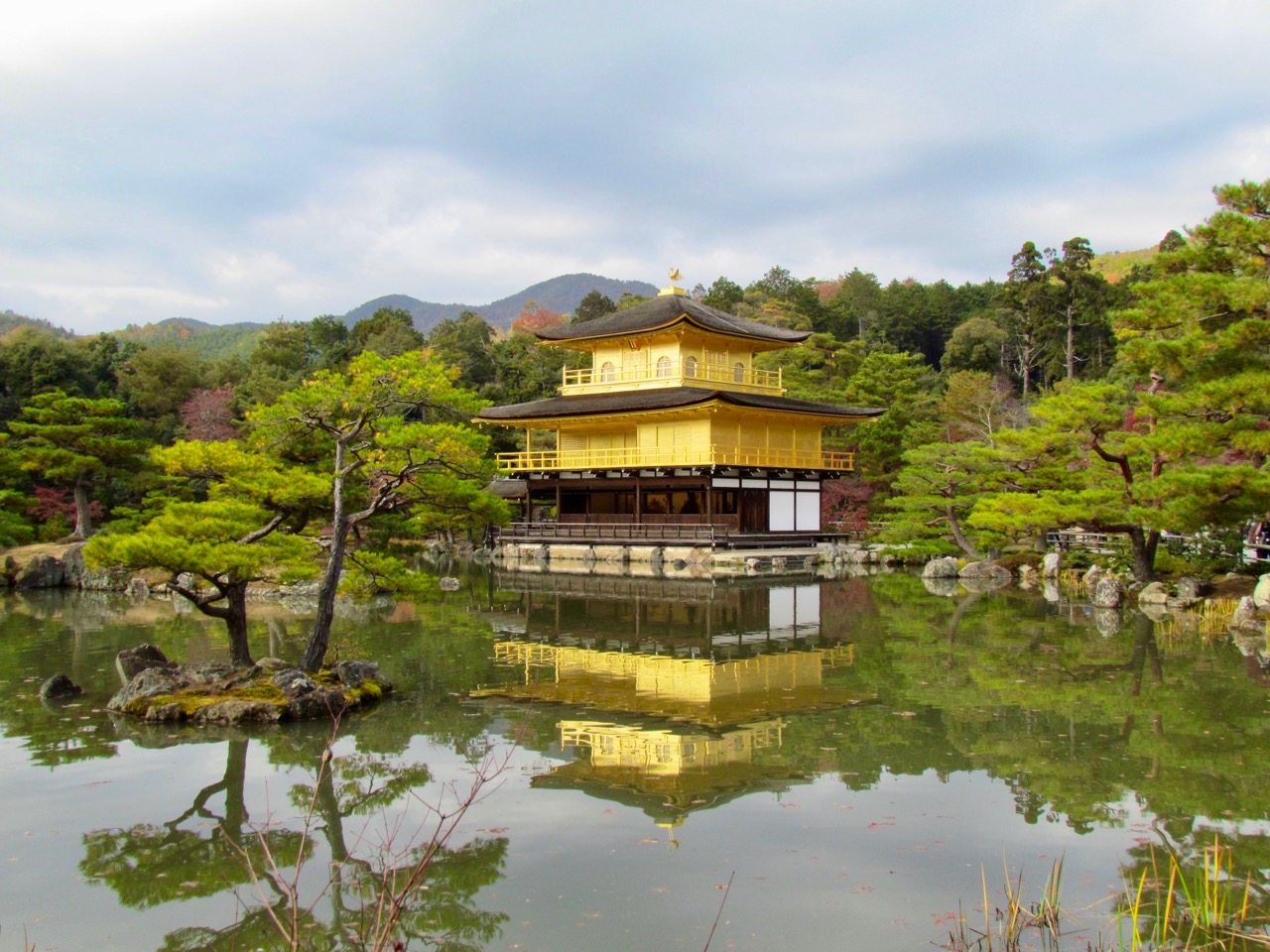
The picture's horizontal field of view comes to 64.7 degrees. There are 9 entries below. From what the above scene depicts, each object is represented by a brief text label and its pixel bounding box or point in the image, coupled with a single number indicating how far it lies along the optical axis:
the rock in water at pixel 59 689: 10.75
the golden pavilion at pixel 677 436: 31.38
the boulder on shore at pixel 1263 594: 15.27
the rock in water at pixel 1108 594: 18.23
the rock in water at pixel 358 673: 10.60
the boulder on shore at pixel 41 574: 23.94
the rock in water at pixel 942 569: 25.42
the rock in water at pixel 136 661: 11.08
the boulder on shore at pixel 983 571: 25.08
